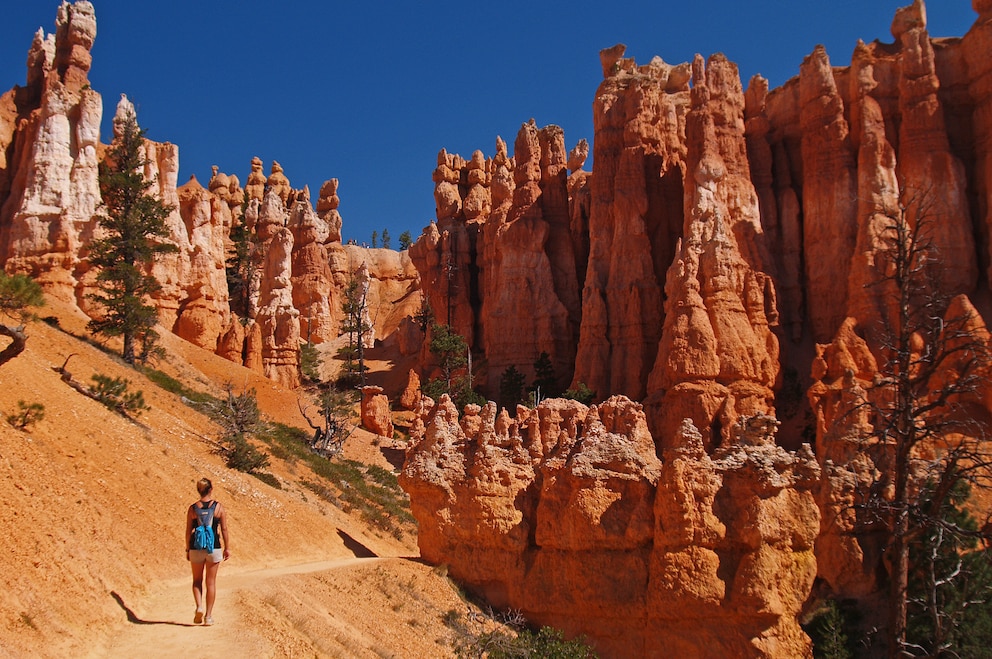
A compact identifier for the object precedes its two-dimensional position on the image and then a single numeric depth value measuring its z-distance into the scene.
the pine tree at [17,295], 22.22
